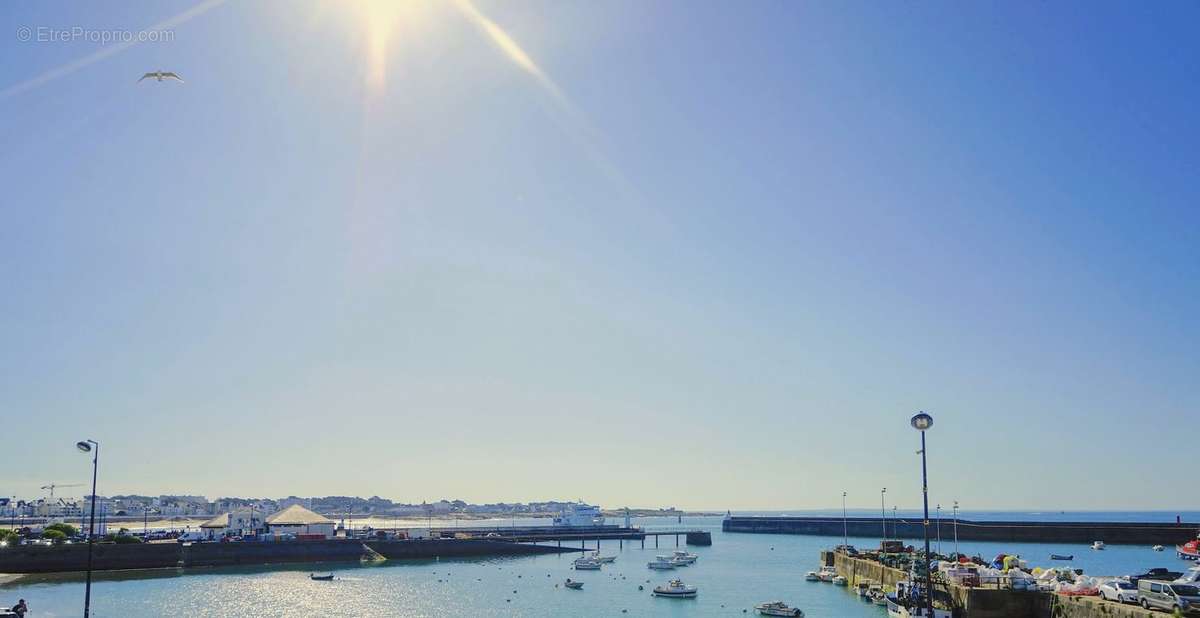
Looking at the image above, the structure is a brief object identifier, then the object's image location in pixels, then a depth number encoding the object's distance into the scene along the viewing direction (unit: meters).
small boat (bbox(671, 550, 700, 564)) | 96.94
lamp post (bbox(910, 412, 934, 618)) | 26.88
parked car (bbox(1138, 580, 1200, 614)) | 30.66
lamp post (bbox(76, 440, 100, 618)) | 26.72
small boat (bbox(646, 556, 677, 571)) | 91.78
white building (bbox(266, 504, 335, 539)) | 95.69
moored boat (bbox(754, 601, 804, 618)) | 53.00
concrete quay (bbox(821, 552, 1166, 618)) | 32.41
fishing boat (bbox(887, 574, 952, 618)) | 38.74
